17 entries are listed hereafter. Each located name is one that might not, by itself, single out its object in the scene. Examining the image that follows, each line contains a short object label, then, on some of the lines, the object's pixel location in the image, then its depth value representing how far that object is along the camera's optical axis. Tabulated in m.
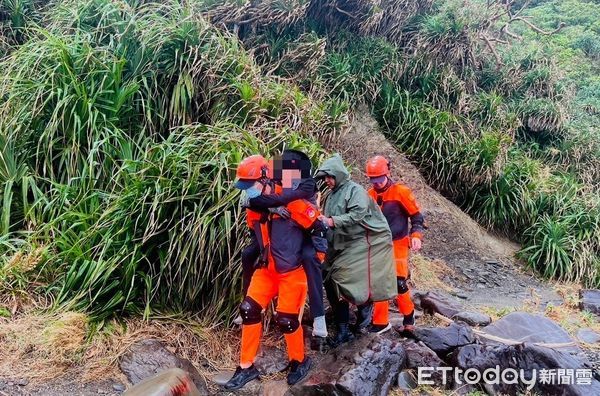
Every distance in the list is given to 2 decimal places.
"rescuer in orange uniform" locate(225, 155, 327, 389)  3.73
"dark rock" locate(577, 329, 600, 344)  5.36
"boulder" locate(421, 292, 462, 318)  5.53
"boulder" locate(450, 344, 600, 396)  3.95
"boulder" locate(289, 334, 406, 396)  3.67
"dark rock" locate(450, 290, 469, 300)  6.61
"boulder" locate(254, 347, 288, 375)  4.20
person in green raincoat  4.28
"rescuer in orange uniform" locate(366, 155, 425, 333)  4.66
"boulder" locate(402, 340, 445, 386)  4.21
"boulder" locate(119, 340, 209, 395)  3.90
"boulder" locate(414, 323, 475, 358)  4.54
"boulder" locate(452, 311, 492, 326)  5.38
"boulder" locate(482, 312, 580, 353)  4.95
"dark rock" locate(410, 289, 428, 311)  5.74
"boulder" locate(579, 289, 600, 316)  6.49
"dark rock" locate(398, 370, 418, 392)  4.05
